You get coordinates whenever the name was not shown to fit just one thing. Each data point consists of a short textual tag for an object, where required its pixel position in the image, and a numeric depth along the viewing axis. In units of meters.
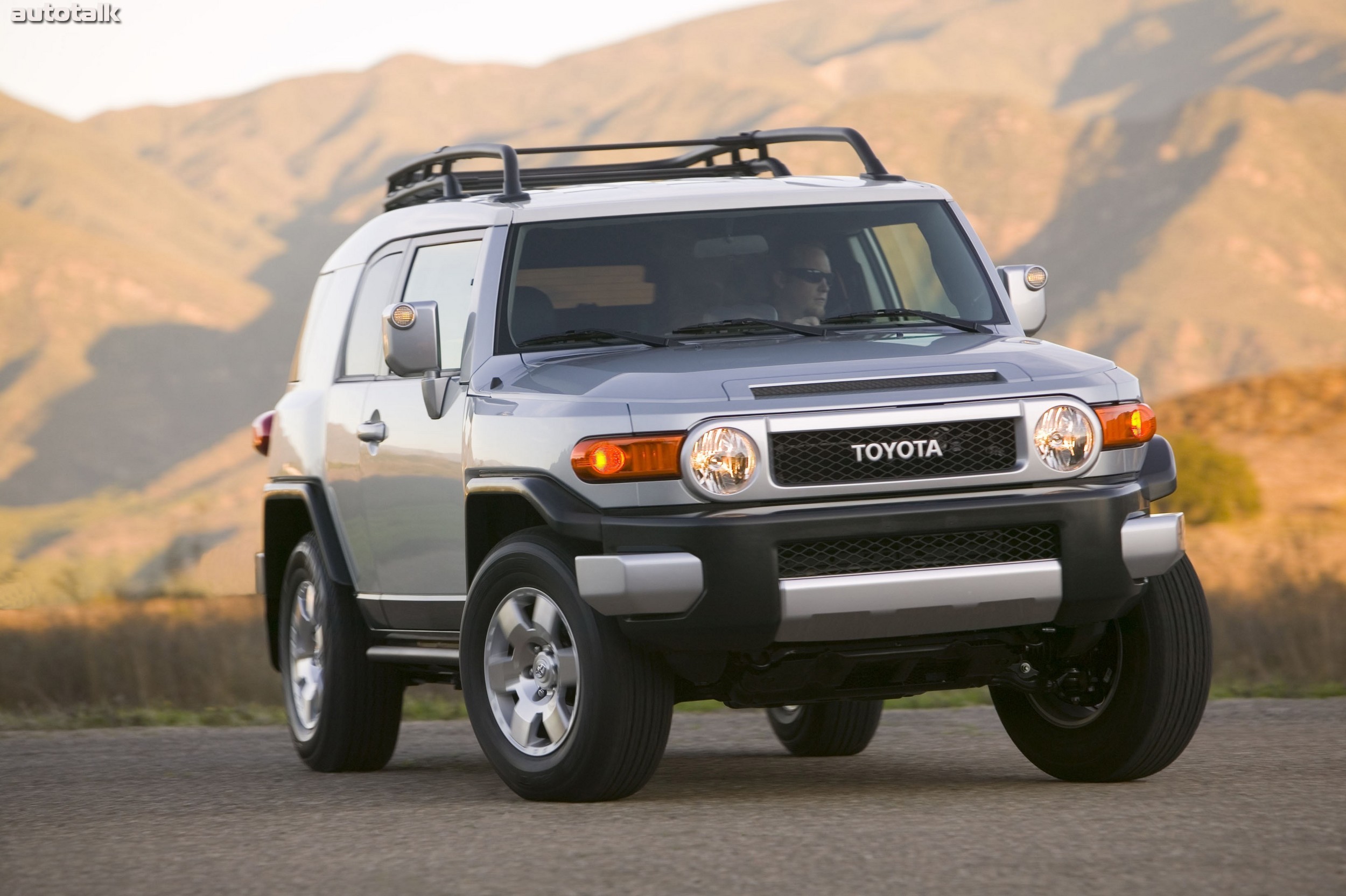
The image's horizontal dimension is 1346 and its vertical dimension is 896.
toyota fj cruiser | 11.36
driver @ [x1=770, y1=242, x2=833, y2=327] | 13.81
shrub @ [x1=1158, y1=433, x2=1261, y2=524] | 58.40
